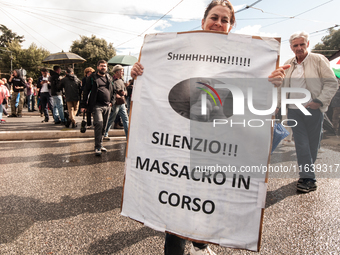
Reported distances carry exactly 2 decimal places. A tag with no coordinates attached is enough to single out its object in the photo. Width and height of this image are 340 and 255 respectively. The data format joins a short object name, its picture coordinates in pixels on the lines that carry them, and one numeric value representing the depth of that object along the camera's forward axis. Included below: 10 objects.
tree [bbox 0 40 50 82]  53.00
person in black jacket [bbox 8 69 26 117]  10.71
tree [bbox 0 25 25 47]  81.81
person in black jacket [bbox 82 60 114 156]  5.13
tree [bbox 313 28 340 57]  36.90
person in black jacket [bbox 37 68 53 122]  9.48
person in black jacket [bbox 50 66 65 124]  8.42
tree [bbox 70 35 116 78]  51.49
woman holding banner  1.91
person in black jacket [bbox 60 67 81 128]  7.77
